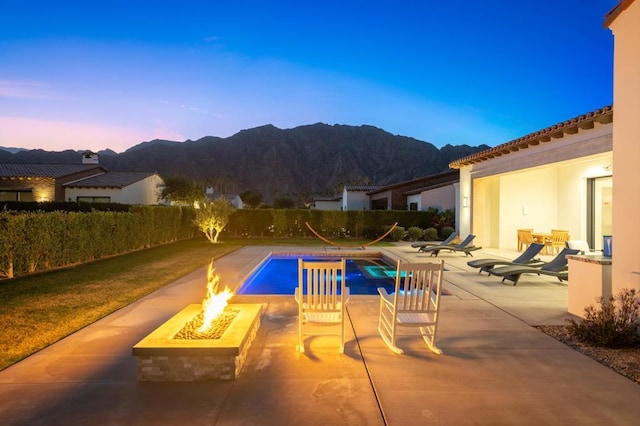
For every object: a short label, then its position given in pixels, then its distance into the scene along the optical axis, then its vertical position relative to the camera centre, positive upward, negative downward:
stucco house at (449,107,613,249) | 12.00 +1.23
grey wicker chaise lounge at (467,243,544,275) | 9.66 -1.07
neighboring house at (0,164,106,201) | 27.38 +2.33
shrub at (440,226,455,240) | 21.81 -0.64
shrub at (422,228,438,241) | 21.69 -0.82
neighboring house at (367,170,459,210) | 26.02 +2.05
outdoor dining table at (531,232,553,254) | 13.93 -0.64
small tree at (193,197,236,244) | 19.62 +0.14
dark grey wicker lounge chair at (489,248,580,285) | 8.32 -1.13
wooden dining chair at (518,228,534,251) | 14.54 -0.66
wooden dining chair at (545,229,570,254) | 13.73 -0.66
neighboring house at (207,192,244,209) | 56.86 +2.93
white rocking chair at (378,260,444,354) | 4.19 -1.06
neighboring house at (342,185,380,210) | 36.19 +2.12
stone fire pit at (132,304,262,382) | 3.40 -1.33
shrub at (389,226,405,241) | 22.16 -0.80
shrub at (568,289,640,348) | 4.46 -1.29
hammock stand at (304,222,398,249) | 18.36 -1.33
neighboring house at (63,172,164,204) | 28.53 +2.17
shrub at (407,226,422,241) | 21.84 -0.78
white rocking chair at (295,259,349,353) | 4.23 -1.04
